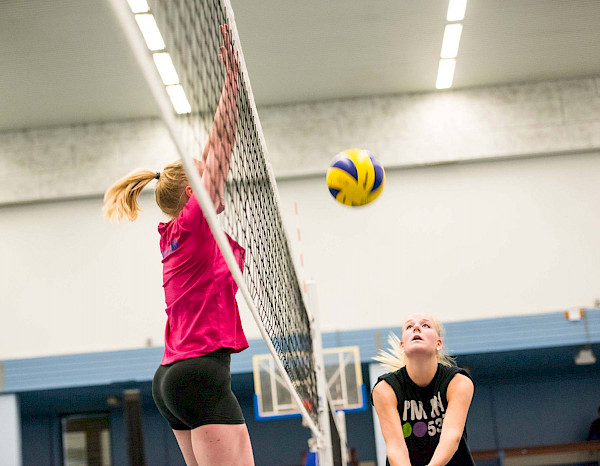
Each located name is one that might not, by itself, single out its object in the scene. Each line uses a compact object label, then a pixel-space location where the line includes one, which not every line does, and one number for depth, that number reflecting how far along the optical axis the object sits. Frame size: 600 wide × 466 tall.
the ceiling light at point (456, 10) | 10.79
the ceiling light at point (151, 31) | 10.80
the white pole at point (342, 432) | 6.20
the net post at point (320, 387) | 4.11
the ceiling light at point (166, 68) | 11.84
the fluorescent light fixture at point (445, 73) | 12.45
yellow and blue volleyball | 5.39
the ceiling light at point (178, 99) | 12.48
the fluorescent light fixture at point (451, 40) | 11.35
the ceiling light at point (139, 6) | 10.43
